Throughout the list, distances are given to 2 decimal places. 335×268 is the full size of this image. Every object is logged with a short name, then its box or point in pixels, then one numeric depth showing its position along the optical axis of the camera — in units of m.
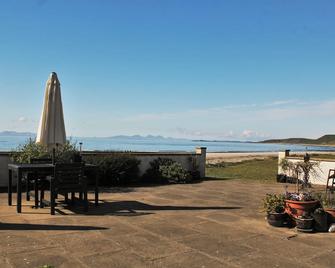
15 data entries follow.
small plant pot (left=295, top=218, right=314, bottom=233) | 5.52
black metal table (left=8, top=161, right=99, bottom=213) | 6.41
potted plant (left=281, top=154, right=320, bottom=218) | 5.72
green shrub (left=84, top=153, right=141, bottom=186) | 11.02
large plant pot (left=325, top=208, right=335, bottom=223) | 5.69
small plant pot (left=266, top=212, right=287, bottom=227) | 5.80
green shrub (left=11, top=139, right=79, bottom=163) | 9.75
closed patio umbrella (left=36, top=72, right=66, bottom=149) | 10.16
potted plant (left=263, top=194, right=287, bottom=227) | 5.80
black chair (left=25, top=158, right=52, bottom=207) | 7.18
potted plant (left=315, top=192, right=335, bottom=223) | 5.70
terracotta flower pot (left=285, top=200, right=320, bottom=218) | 5.71
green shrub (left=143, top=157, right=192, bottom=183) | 11.90
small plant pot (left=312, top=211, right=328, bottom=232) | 5.57
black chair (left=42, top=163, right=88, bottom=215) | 6.41
